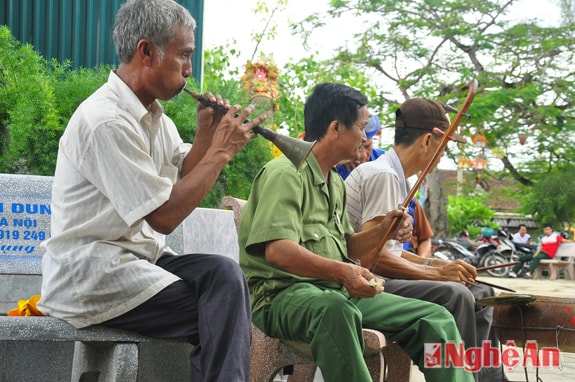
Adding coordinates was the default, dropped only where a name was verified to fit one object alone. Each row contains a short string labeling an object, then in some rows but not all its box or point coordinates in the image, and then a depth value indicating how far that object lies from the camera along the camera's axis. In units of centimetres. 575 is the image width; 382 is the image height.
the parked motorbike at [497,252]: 2462
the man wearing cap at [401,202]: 372
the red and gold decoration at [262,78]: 850
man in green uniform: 284
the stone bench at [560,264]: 2375
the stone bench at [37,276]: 336
